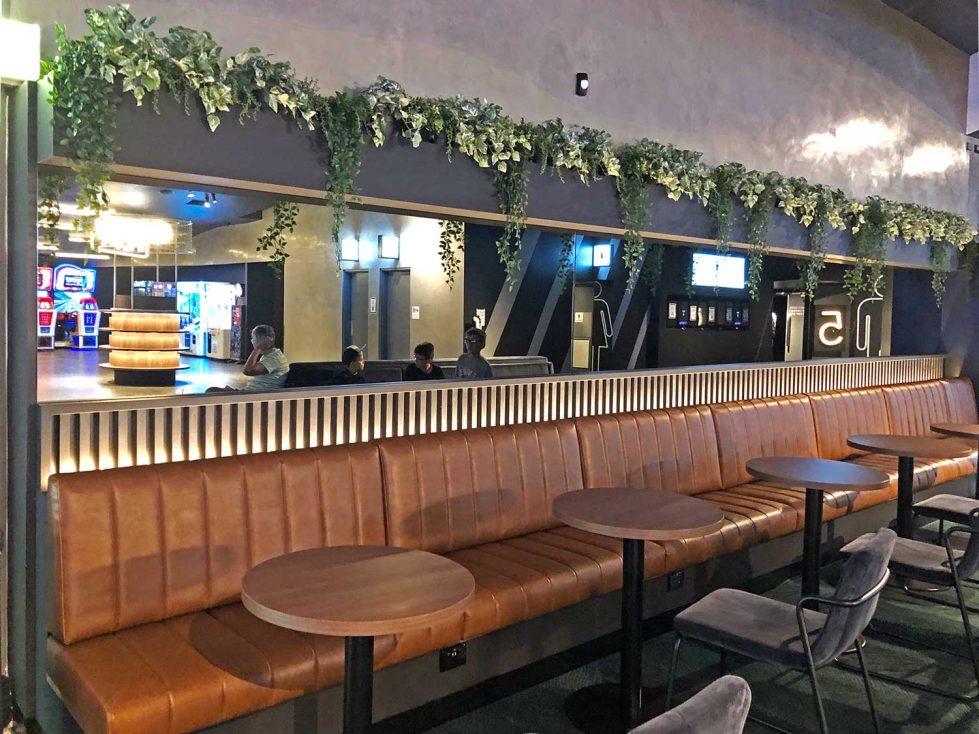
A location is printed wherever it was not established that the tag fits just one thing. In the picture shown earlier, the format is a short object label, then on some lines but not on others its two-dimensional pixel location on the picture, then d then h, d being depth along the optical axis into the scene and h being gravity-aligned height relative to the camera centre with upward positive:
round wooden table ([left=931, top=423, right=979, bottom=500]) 5.65 -0.72
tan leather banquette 2.52 -0.96
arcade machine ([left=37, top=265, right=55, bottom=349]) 17.29 +0.03
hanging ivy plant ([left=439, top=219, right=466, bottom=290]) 4.80 +0.52
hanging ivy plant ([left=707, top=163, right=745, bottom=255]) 5.51 +0.92
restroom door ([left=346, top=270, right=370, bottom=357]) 13.39 +0.21
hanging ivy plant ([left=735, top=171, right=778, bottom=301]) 5.70 +0.89
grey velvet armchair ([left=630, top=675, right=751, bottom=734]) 1.35 -0.69
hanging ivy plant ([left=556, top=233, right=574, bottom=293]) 5.35 +0.47
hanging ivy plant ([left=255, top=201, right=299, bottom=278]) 3.82 +0.47
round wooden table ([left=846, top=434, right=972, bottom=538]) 4.87 -0.75
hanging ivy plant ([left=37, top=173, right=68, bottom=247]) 3.00 +0.41
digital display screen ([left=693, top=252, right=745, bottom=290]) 9.52 +0.73
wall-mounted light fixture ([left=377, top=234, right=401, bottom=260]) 12.28 +1.17
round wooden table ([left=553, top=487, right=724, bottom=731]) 2.98 -0.78
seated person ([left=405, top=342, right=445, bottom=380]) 5.90 -0.36
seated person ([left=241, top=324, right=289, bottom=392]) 5.77 -0.35
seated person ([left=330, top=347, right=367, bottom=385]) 5.46 -0.37
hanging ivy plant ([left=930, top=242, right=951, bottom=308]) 7.95 +0.71
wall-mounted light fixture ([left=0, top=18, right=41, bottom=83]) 2.76 +0.94
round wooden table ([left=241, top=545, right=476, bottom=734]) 2.10 -0.81
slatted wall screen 3.09 -0.48
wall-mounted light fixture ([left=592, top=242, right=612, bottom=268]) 12.16 +1.10
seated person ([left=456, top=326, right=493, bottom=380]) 5.97 -0.30
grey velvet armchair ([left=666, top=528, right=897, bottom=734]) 2.55 -1.10
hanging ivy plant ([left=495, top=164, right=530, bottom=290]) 4.22 +0.70
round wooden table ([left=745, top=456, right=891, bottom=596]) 3.82 -0.75
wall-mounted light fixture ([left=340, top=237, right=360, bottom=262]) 12.85 +1.17
